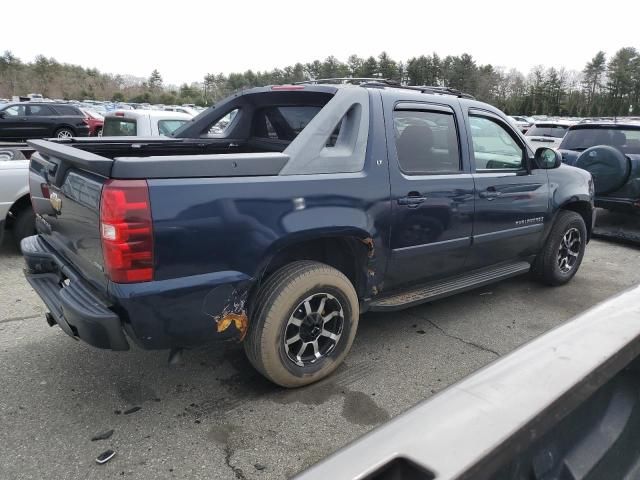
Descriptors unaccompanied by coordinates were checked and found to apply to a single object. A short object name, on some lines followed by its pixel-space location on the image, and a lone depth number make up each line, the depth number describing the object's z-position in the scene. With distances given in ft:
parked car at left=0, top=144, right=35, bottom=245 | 17.66
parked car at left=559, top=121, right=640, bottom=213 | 22.66
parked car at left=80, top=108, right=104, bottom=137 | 58.95
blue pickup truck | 8.25
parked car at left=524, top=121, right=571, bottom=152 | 47.03
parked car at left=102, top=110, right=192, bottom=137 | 25.86
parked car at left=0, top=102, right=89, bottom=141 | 55.11
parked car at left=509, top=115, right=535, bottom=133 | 98.68
